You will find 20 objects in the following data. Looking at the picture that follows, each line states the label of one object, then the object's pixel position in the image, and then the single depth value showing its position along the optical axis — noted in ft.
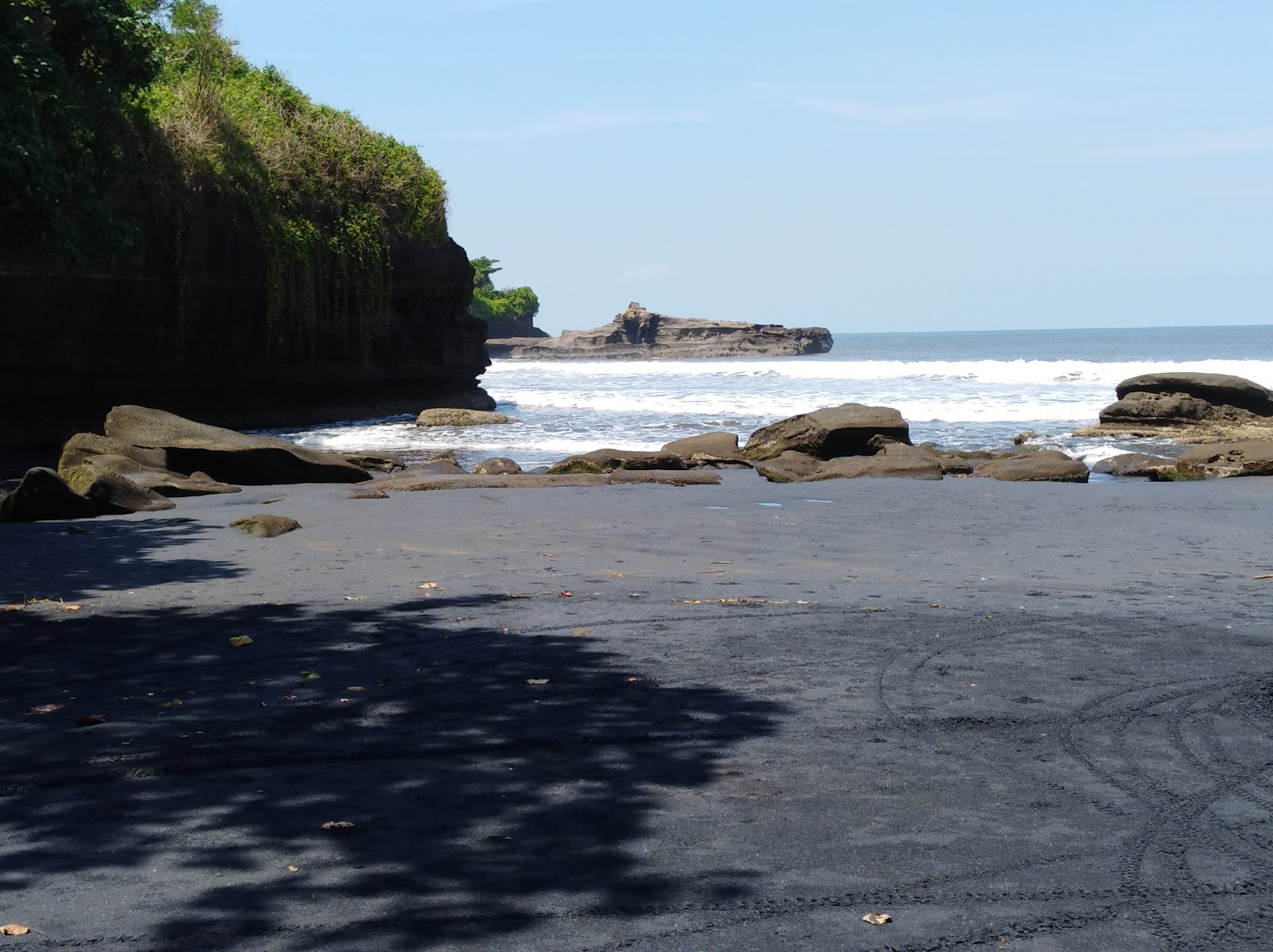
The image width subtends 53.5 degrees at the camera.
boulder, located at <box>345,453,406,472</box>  63.41
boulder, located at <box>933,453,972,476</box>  60.29
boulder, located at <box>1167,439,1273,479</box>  57.47
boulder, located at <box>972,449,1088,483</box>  55.93
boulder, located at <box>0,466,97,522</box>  38.50
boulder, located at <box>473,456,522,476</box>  58.09
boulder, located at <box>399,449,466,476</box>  55.65
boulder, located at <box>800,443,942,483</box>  56.34
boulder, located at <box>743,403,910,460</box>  67.72
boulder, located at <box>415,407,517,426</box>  95.96
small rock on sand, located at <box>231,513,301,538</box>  36.01
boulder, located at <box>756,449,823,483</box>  56.34
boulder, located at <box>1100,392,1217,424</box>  88.33
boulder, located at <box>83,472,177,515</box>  40.75
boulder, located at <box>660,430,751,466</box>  64.59
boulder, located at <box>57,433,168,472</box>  50.42
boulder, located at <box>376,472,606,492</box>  49.75
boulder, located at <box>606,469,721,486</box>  53.72
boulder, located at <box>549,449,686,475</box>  58.44
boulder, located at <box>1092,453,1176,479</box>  59.88
